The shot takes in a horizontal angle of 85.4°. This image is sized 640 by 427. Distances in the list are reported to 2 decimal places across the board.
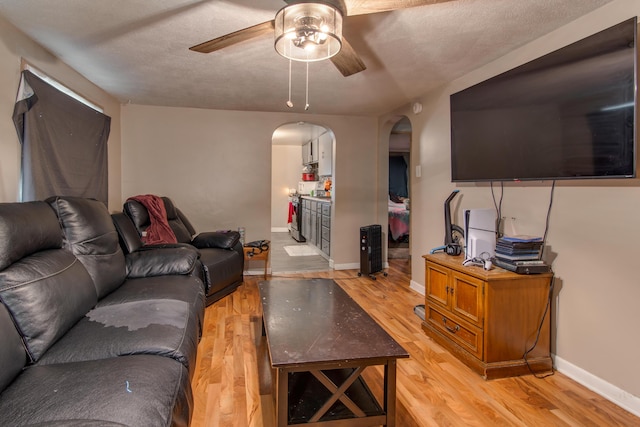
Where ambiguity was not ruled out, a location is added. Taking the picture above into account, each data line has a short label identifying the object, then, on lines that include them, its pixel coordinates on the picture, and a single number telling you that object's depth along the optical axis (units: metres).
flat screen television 1.74
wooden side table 4.25
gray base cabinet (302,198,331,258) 5.52
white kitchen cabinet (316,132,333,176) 5.84
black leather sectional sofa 1.05
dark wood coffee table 1.44
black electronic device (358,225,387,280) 4.54
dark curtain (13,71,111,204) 2.36
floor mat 6.15
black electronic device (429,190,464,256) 2.87
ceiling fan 1.57
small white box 2.49
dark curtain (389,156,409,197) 7.75
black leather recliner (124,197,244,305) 3.31
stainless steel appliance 7.50
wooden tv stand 2.15
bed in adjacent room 6.36
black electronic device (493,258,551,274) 2.17
